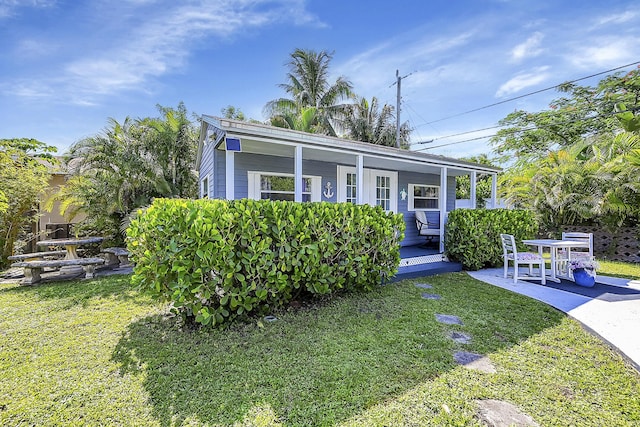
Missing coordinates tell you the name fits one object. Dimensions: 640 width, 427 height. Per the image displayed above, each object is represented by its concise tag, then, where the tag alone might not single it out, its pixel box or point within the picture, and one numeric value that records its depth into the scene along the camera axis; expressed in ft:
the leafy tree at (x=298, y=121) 46.75
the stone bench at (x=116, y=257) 23.15
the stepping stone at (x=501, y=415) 6.31
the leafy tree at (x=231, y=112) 60.39
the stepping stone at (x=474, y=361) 8.50
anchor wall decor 24.64
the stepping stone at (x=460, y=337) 10.30
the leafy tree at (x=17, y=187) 21.96
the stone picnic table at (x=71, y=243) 20.88
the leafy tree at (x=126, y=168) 25.68
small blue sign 14.10
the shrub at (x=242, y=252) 10.52
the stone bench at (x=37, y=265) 18.19
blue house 15.75
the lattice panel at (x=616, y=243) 25.86
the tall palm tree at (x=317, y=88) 58.18
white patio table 17.94
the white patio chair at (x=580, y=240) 18.18
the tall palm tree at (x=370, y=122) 58.85
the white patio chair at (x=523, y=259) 17.90
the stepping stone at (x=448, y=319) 11.97
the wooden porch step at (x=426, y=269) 18.93
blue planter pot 17.40
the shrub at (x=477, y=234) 21.02
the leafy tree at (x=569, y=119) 40.98
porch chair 28.08
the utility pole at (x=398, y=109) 55.52
